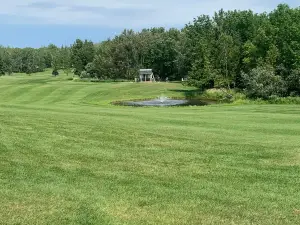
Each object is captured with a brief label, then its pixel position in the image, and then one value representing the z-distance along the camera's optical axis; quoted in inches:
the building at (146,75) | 4055.1
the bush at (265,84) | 2212.1
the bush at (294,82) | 2197.3
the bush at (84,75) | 4796.3
